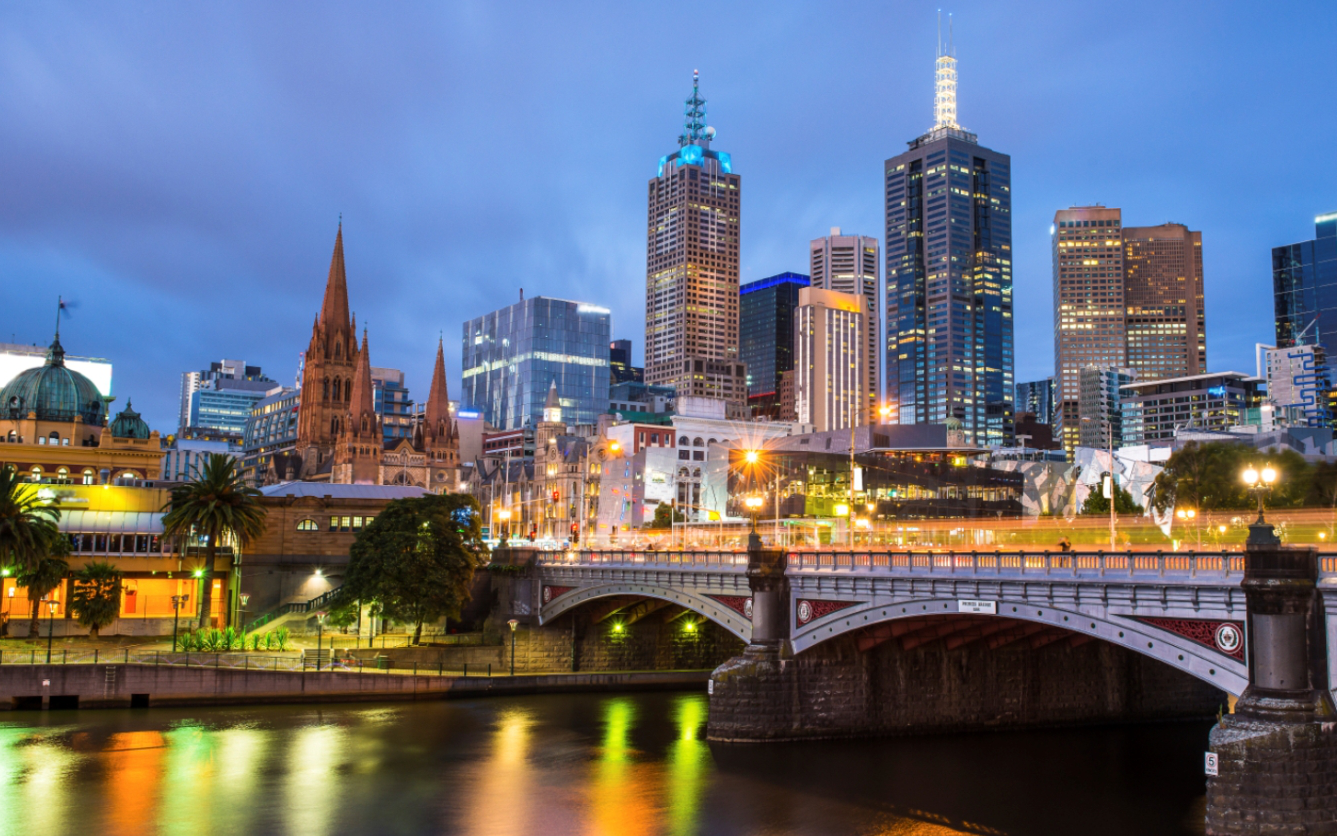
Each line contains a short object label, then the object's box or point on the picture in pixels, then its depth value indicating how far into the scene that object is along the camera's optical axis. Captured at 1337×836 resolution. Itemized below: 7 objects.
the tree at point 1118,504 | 134.12
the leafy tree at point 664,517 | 160.50
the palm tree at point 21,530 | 71.19
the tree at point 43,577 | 74.25
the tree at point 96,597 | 77.22
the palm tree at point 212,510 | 79.25
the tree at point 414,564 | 75.81
